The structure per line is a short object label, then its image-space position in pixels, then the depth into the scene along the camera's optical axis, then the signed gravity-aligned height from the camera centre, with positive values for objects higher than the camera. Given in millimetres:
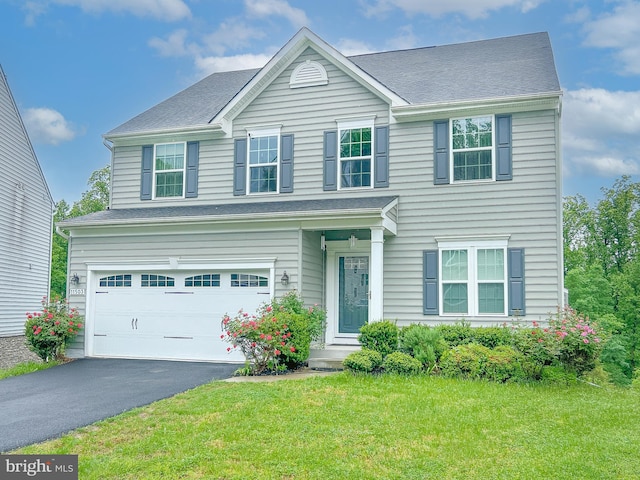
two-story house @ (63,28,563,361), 11406 +1660
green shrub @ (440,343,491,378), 8961 -1259
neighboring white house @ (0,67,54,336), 18531 +1873
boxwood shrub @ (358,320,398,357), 9959 -994
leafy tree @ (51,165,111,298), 34062 +4399
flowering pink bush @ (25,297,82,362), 12250 -1144
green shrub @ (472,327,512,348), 10000 -931
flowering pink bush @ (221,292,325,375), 10031 -1035
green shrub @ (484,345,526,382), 8836 -1310
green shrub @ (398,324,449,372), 9501 -1062
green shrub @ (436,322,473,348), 10188 -919
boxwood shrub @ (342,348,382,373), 9273 -1310
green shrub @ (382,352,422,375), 9242 -1345
